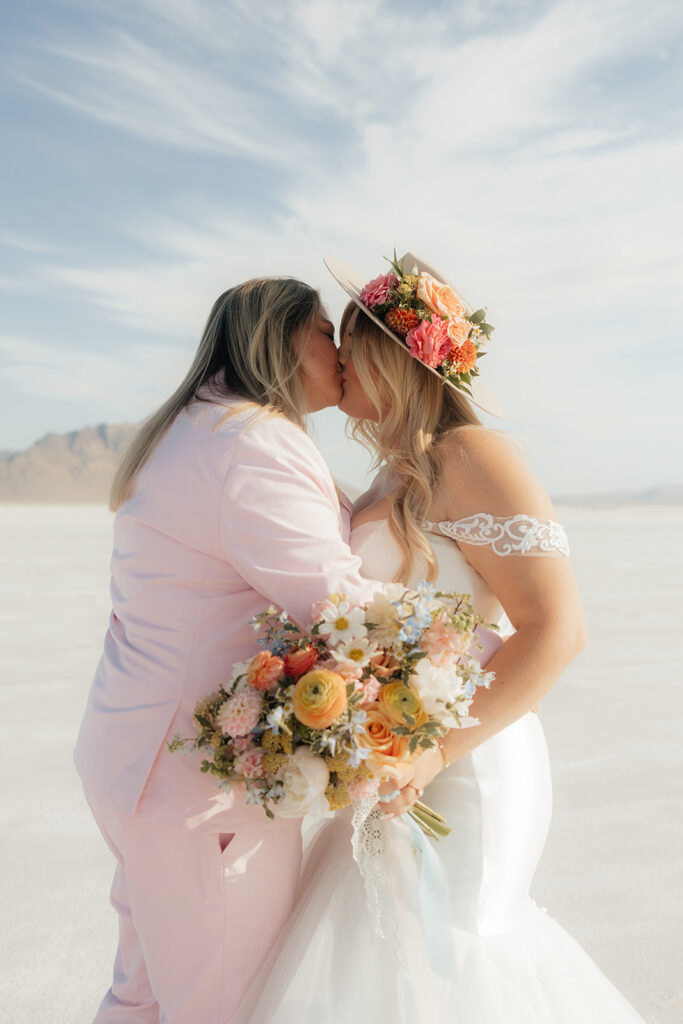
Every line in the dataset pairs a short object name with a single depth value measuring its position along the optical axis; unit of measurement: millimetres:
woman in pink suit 2410
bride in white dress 2484
